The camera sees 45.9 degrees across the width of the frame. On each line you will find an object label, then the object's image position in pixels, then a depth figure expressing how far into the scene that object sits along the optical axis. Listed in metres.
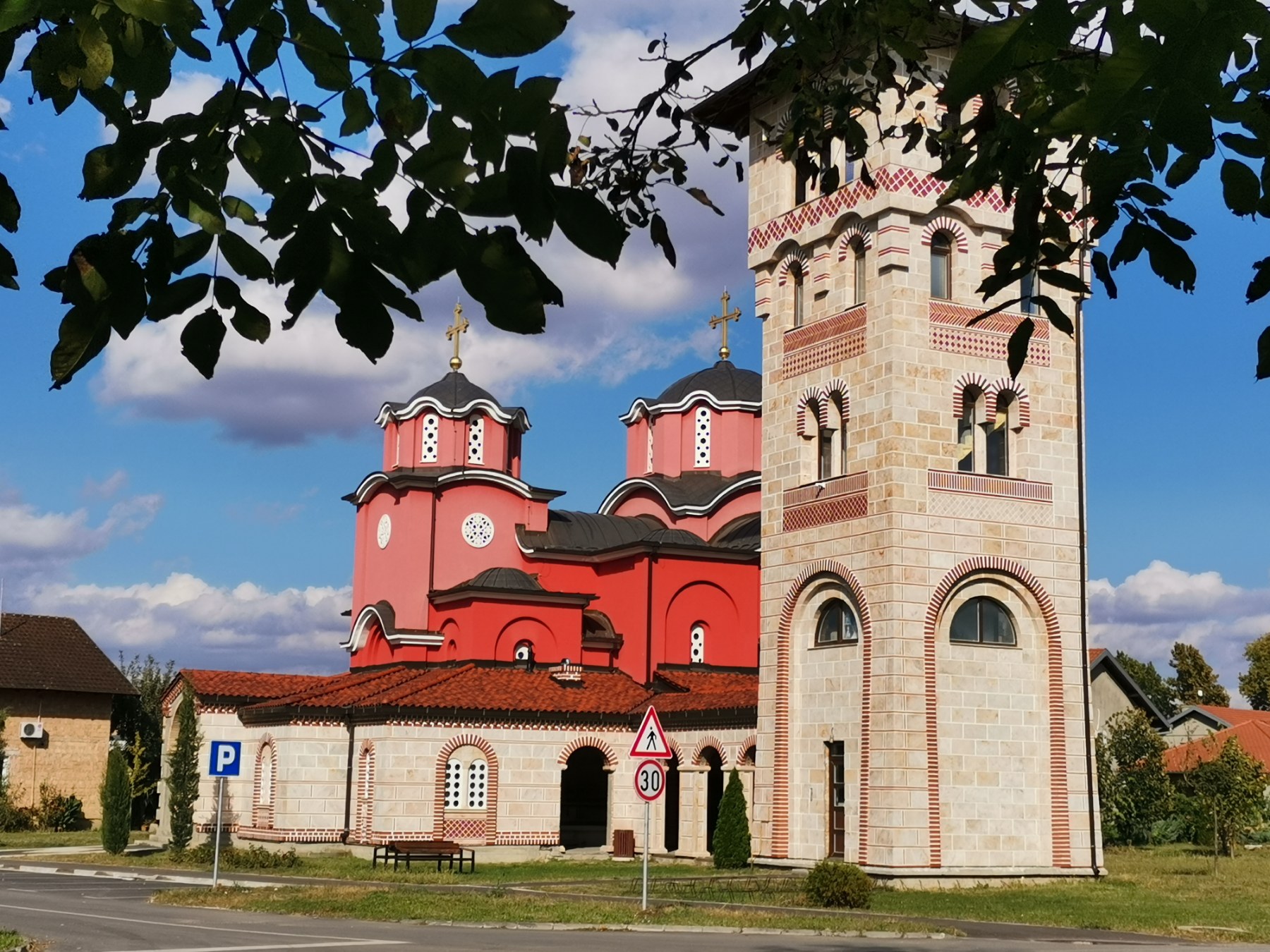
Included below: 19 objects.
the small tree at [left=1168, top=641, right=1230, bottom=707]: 72.69
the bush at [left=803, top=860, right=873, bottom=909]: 19.62
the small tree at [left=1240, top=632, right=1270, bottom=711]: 72.75
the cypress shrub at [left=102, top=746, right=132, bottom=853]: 32.06
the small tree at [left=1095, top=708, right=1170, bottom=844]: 38.44
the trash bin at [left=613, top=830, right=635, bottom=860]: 31.70
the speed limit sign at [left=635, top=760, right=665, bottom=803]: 17.03
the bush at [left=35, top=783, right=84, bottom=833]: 44.72
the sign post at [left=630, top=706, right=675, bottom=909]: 17.05
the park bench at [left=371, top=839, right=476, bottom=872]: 27.00
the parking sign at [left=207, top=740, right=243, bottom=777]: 21.50
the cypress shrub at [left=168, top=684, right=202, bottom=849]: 31.27
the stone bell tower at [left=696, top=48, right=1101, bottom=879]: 23.70
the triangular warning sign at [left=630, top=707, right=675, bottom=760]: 17.16
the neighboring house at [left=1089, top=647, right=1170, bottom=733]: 48.06
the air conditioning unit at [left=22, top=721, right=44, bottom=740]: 45.81
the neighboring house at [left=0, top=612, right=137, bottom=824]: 45.78
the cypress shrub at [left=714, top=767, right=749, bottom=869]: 26.58
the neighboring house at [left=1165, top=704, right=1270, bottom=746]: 55.19
